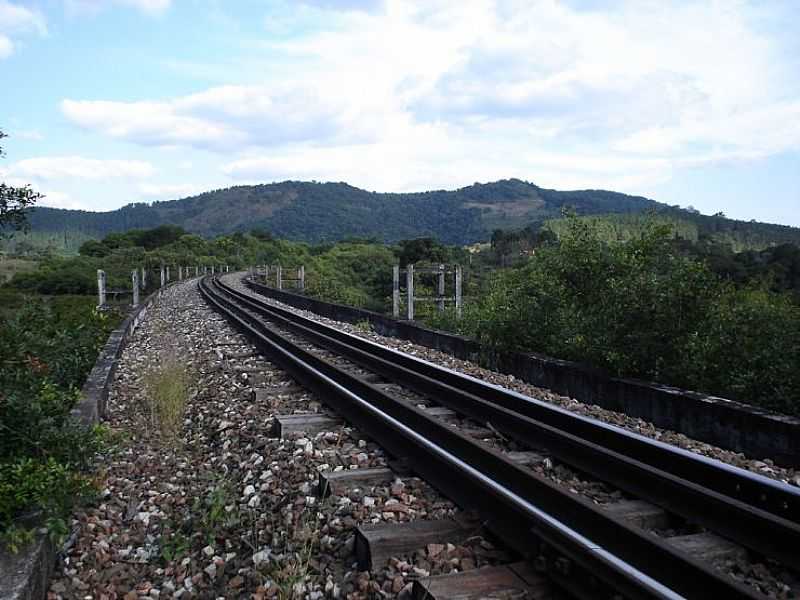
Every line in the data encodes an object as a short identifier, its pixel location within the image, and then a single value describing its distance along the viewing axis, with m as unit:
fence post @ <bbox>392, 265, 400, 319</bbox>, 17.75
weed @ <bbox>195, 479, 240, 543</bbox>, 4.66
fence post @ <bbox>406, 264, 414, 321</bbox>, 16.33
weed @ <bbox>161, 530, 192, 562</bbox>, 4.35
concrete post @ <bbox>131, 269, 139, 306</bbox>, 24.50
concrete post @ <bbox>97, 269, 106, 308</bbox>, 20.93
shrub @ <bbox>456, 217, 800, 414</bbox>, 7.17
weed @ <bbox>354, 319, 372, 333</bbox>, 15.93
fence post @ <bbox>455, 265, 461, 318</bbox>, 17.14
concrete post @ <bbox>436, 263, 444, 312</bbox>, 18.17
